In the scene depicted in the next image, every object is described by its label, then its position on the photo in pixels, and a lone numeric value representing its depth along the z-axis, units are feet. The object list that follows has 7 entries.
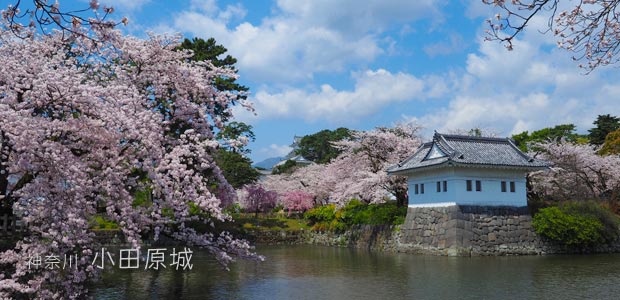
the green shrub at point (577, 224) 72.69
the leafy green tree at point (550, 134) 144.15
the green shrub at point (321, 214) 112.88
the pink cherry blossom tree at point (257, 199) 143.13
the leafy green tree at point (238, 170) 121.39
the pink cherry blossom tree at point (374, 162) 94.63
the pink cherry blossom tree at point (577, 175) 91.50
